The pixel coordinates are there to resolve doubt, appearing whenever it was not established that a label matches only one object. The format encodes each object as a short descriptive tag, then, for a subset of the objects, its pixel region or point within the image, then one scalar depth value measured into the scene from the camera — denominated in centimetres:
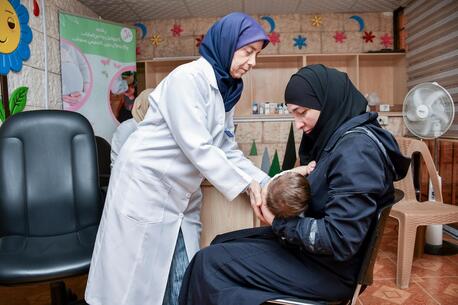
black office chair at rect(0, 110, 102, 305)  166
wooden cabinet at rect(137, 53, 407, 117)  474
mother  95
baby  104
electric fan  282
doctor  128
